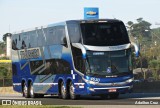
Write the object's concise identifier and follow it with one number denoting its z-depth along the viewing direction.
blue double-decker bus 30.14
